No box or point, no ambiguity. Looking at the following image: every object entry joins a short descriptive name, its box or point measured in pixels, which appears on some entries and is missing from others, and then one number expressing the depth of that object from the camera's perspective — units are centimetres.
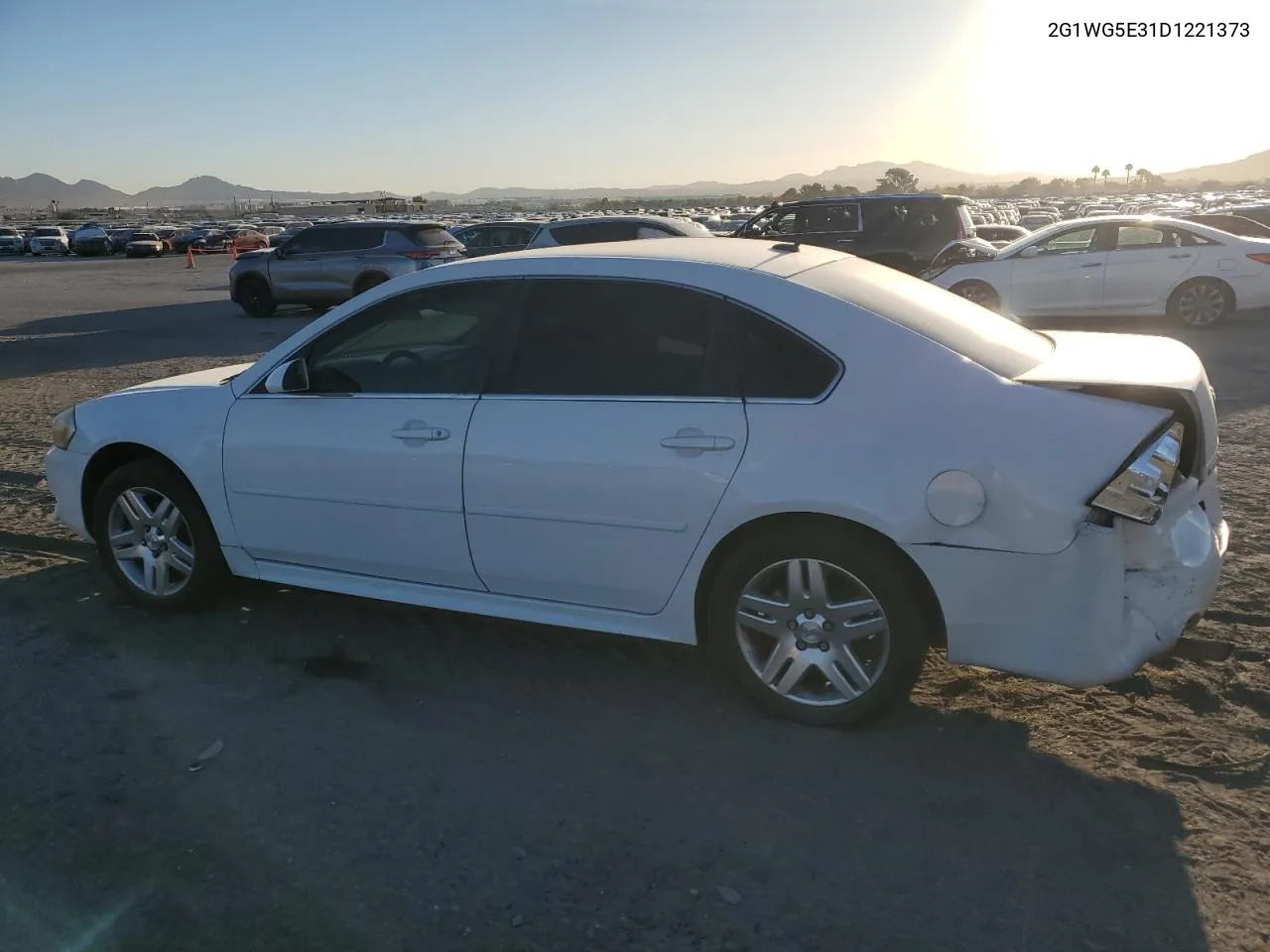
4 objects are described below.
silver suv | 1872
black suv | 1688
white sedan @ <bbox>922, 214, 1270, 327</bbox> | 1355
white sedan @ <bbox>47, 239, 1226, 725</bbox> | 336
